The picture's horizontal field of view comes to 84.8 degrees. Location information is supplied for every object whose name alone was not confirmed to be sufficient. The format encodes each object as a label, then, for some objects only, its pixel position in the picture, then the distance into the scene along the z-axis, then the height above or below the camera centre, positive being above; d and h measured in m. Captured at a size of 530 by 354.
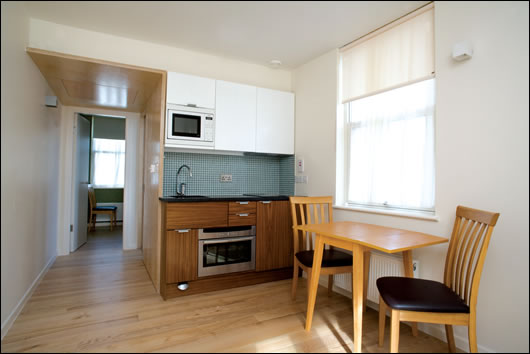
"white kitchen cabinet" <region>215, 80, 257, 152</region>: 3.19 +0.73
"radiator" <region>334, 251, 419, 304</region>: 2.24 -0.67
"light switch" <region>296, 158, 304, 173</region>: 3.53 +0.22
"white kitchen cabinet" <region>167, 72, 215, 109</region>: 2.94 +0.94
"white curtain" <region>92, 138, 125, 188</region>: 6.70 +0.39
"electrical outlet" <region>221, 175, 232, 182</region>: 3.61 +0.04
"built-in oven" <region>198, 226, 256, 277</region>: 2.83 -0.70
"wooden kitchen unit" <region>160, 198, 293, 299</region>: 2.70 -0.59
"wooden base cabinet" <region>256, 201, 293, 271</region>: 3.10 -0.59
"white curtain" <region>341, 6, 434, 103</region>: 2.29 +1.13
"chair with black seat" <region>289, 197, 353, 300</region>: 2.35 -0.64
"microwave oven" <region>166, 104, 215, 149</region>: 2.93 +0.57
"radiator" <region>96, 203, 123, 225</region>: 6.70 -0.88
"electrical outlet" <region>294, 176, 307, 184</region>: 3.49 +0.04
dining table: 1.79 -0.36
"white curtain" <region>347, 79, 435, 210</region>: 2.32 +0.32
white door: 4.35 -0.08
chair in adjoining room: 5.96 -0.64
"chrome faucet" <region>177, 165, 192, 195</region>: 3.29 -0.08
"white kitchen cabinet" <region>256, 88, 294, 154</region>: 3.45 +0.74
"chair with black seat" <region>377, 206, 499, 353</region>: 1.56 -0.63
